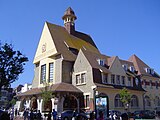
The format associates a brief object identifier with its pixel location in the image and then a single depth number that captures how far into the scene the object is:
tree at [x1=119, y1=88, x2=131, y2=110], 38.72
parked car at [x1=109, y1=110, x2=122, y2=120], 30.62
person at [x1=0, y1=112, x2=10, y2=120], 9.41
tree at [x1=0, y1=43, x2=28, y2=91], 20.23
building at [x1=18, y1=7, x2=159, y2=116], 38.34
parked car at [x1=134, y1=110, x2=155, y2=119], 36.69
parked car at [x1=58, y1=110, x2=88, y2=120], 30.55
